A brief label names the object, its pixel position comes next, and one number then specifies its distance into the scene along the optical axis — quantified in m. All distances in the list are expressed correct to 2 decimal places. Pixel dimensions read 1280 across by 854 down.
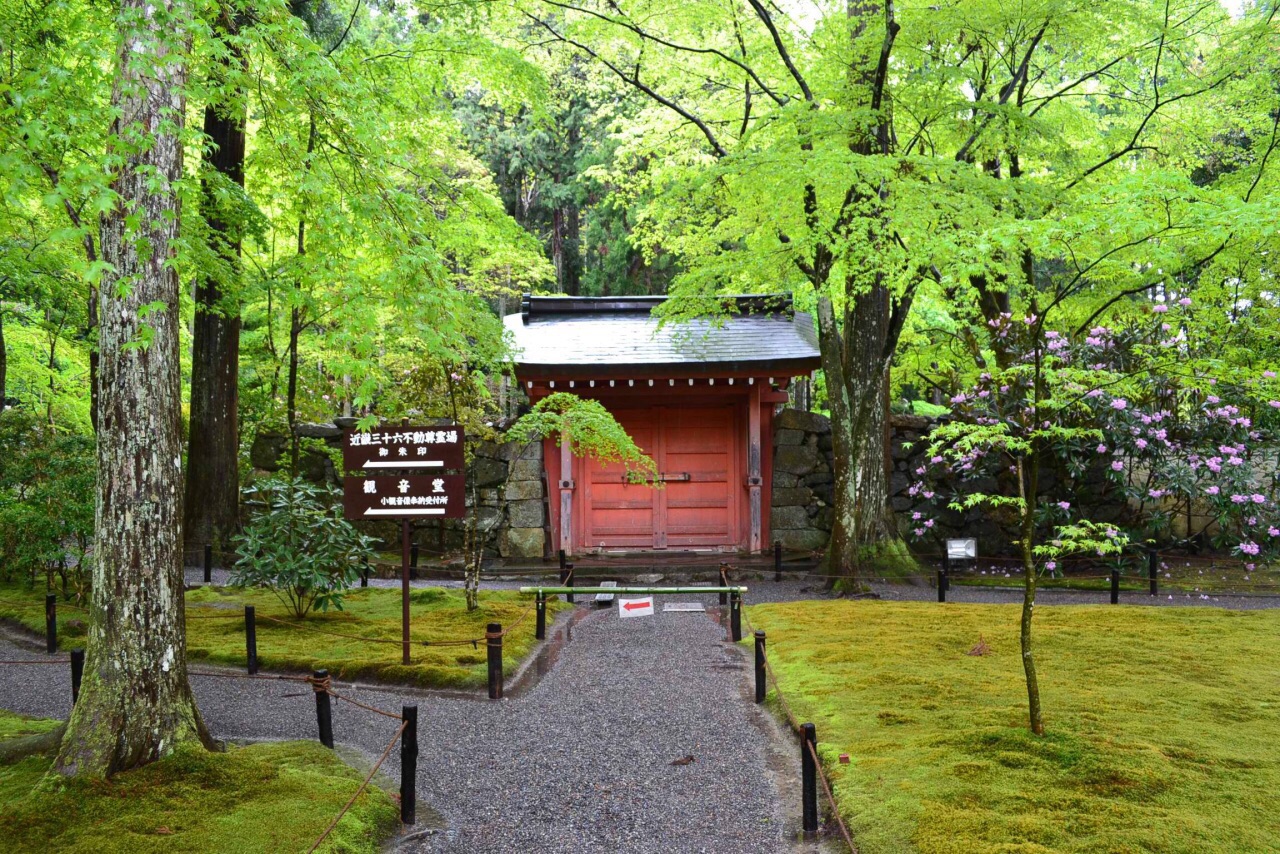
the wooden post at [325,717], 5.15
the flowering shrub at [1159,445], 11.96
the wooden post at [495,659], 6.47
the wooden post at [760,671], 6.44
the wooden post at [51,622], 7.79
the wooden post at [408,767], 4.36
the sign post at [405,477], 7.35
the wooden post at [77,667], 5.60
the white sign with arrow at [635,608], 8.71
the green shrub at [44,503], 8.77
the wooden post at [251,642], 7.04
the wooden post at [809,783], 4.14
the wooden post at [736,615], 8.82
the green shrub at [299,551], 8.30
